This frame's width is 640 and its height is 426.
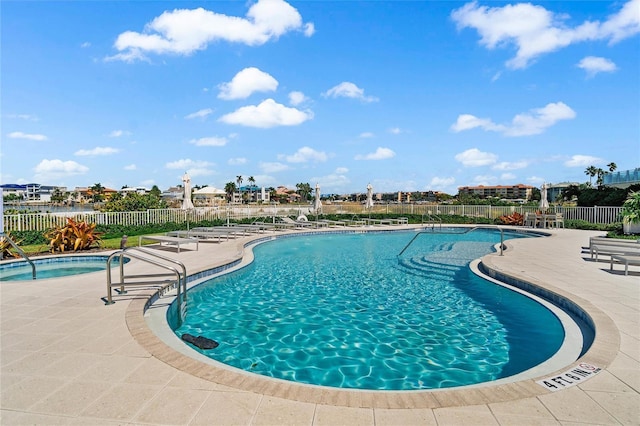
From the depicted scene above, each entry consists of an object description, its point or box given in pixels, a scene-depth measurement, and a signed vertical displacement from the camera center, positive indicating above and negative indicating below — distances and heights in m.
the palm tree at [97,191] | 78.93 +5.51
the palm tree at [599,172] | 64.90 +5.86
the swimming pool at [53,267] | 8.44 -1.50
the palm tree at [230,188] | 79.31 +4.83
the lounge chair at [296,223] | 19.30 -0.85
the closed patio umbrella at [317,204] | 23.90 +0.24
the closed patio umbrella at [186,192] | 18.30 +0.96
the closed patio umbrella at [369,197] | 25.59 +0.71
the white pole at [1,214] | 9.62 -0.03
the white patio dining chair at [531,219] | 20.14 -0.94
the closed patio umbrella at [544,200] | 21.70 +0.19
